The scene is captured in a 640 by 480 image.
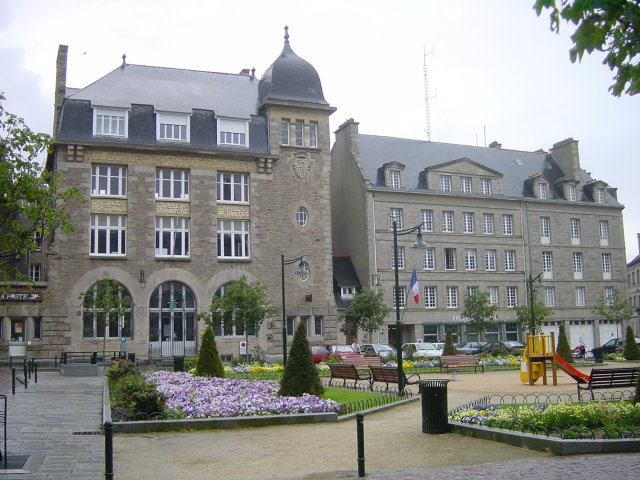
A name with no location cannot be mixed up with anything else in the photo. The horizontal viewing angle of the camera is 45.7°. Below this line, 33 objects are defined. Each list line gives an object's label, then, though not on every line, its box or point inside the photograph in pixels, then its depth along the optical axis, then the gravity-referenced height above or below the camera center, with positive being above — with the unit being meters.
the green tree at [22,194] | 12.06 +2.29
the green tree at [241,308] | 41.06 +1.28
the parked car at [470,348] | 45.88 -1.36
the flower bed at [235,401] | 16.95 -1.62
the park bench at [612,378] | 19.83 -1.48
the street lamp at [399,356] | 21.15 -0.78
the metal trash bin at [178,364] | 32.03 -1.29
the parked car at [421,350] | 41.71 -1.31
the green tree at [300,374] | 19.11 -1.11
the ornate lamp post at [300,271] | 31.01 +2.51
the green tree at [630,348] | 42.22 -1.46
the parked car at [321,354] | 39.12 -1.27
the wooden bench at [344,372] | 25.48 -1.49
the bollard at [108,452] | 8.86 -1.37
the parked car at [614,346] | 49.83 -1.59
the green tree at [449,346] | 40.00 -1.02
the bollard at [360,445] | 10.54 -1.63
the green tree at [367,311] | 48.53 +1.13
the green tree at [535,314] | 53.28 +0.78
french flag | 35.00 +1.88
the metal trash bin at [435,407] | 14.44 -1.52
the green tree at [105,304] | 39.84 +1.61
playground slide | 21.79 -1.43
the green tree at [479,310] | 52.25 +1.05
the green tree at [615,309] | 56.45 +1.03
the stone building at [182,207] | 43.28 +7.62
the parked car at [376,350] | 42.00 -1.24
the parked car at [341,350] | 39.92 -1.16
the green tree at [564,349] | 37.06 -1.23
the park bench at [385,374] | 23.36 -1.44
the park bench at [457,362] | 33.19 -1.58
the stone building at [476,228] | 54.09 +7.39
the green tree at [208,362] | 26.66 -1.03
